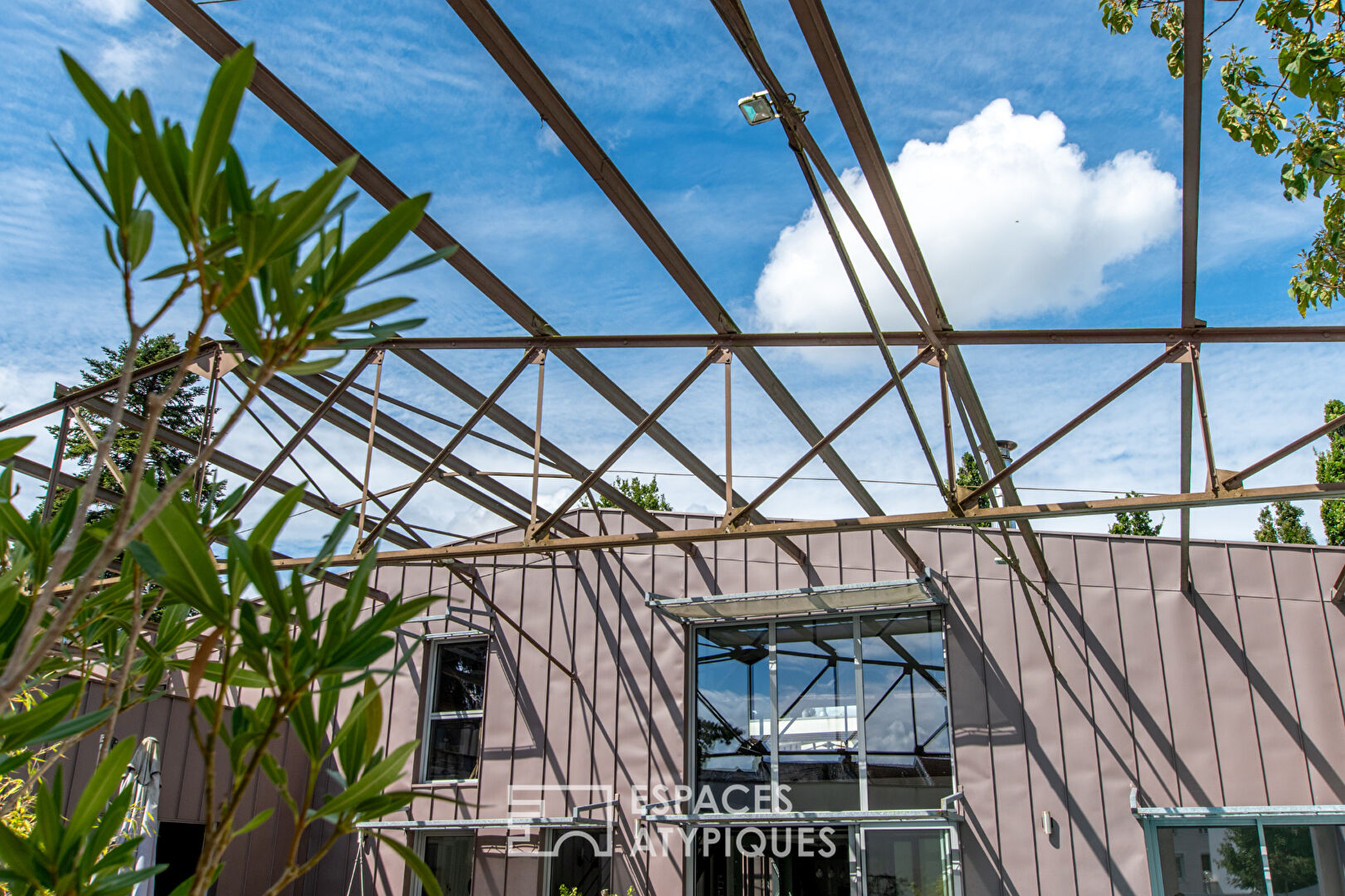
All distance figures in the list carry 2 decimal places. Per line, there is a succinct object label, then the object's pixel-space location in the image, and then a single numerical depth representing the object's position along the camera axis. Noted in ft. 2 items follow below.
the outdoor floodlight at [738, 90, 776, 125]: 14.67
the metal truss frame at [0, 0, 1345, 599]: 15.26
